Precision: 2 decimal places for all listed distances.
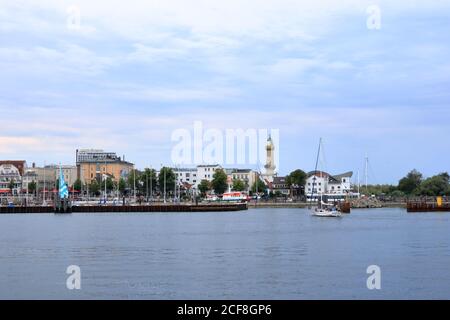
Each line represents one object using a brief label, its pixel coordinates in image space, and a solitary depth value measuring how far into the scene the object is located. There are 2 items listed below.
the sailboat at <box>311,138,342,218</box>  125.69
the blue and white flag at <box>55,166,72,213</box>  167.24
